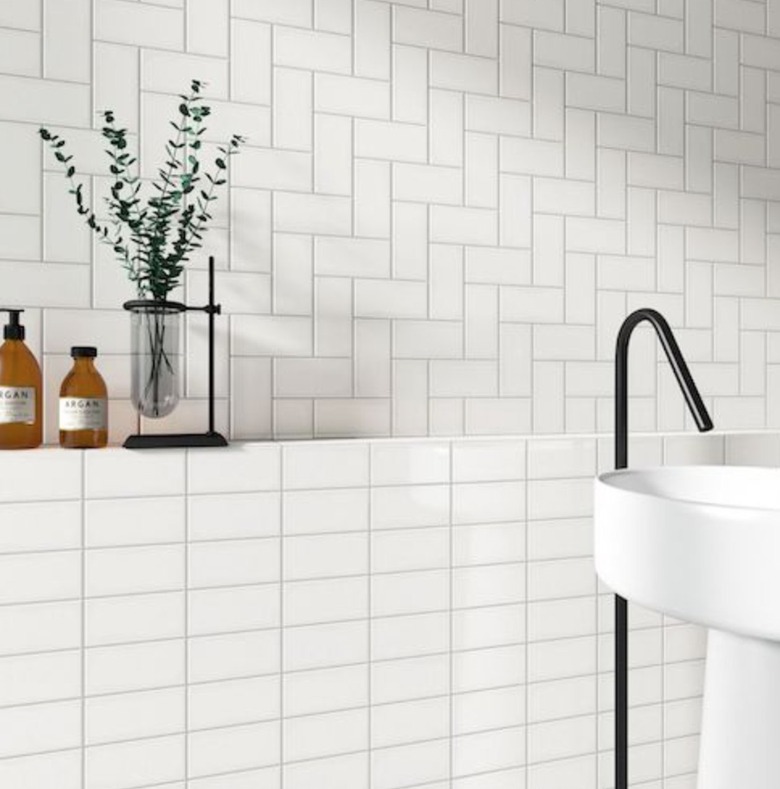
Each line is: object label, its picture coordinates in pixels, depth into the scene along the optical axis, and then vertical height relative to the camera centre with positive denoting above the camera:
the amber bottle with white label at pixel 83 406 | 1.56 -0.03
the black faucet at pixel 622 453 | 1.63 -0.12
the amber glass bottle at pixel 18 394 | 1.54 -0.02
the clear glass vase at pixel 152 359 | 1.59 +0.05
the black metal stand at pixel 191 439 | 1.56 -0.09
